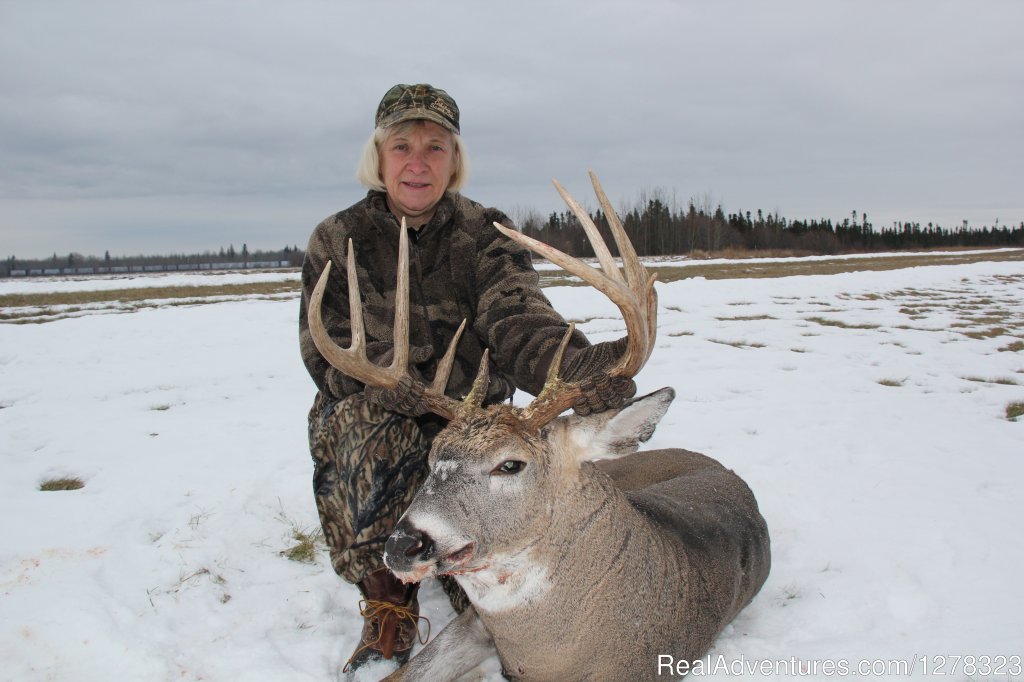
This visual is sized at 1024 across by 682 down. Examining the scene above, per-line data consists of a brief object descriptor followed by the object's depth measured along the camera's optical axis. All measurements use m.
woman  2.88
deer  2.26
